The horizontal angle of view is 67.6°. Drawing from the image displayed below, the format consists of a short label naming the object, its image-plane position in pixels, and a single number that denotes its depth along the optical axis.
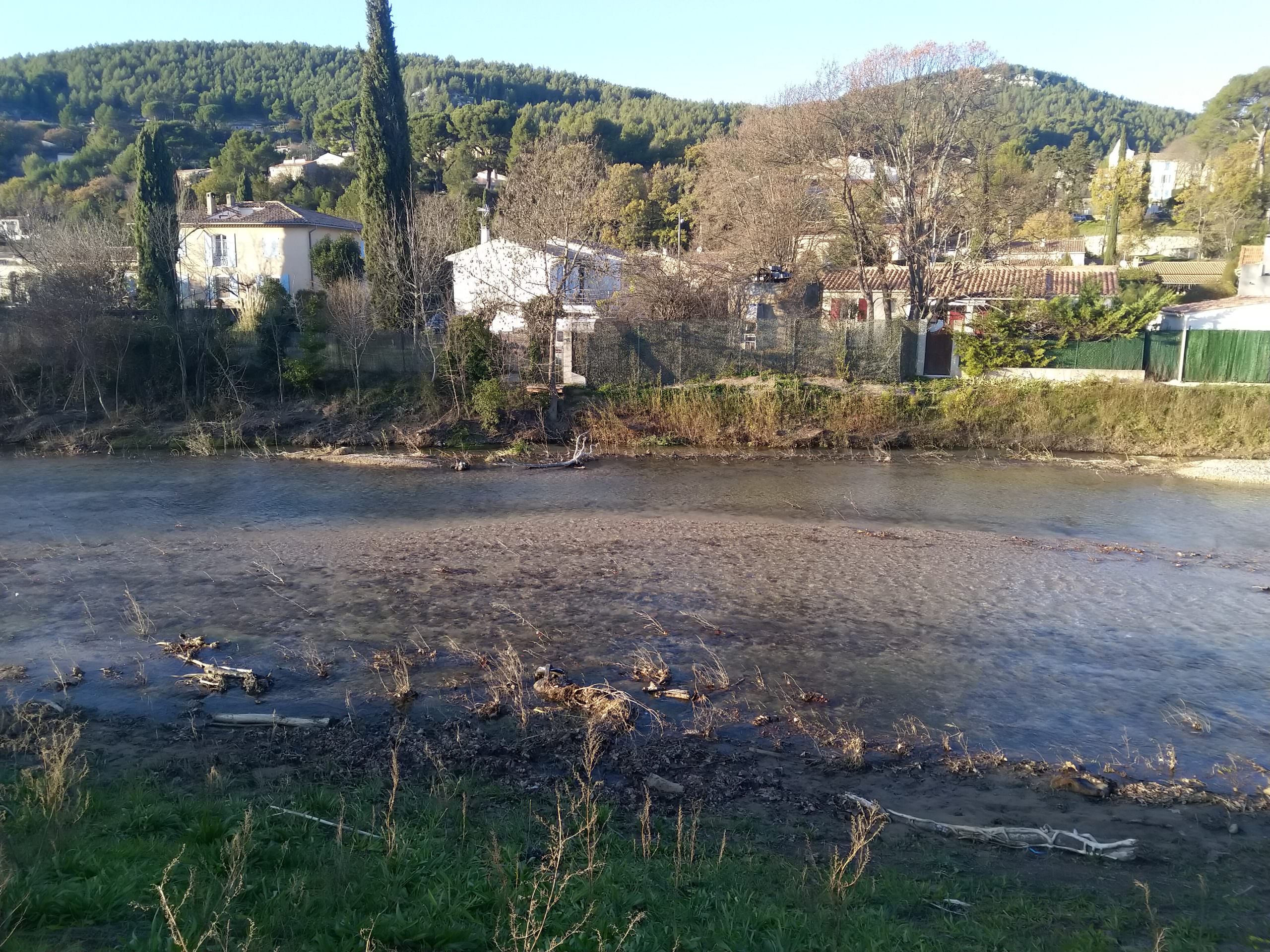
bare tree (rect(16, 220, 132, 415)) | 29.02
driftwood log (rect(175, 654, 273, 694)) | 9.79
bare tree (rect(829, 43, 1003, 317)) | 29.80
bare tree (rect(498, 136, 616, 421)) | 27.28
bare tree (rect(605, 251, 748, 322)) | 31.80
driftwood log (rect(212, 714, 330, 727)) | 8.73
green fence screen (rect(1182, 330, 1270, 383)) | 29.05
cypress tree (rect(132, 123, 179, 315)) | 33.47
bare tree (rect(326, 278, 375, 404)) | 29.48
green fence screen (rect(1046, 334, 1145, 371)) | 29.80
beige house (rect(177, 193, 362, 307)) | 44.28
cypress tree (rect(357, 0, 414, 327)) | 33.06
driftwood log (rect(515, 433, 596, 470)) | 24.78
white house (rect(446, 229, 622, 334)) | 28.39
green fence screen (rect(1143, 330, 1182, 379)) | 29.75
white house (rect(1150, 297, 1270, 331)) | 32.22
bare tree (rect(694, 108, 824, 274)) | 31.56
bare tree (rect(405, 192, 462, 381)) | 30.39
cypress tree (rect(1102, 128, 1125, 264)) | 54.53
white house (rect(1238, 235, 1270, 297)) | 42.84
